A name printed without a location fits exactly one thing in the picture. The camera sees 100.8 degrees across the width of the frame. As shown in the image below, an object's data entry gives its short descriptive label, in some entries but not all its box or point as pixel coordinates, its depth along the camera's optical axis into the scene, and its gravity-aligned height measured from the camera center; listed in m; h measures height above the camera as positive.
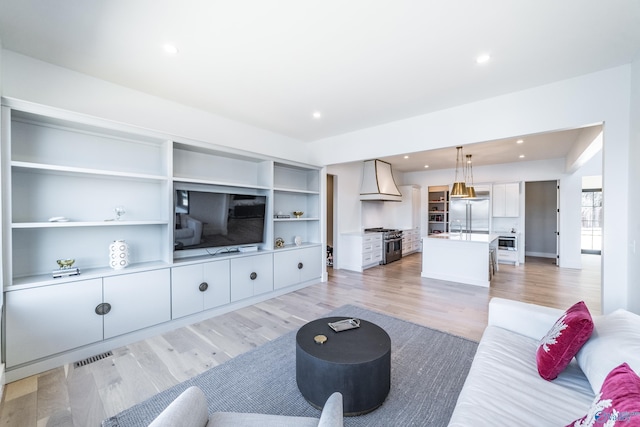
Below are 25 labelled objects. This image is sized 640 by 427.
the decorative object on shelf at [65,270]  2.41 -0.55
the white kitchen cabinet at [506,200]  7.04 +0.33
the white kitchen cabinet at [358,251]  6.14 -0.93
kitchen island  4.81 -0.89
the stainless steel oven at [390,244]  6.89 -0.87
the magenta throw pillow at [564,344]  1.43 -0.73
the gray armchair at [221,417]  0.98 -0.83
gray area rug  1.76 -1.35
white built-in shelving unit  2.22 -0.32
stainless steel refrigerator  7.44 -0.06
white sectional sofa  1.18 -0.91
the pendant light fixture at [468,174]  7.74 +1.11
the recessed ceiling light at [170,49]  2.27 +1.42
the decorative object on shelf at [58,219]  2.51 -0.07
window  8.54 -0.27
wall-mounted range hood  6.58 +0.74
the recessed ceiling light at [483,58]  2.38 +1.40
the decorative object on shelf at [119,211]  2.89 +0.00
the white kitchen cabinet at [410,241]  8.09 -0.94
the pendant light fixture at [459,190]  5.14 +0.42
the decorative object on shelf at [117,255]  2.73 -0.45
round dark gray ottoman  1.70 -1.05
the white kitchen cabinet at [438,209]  8.43 +0.09
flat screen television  3.30 -0.11
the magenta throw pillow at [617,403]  0.78 -0.61
